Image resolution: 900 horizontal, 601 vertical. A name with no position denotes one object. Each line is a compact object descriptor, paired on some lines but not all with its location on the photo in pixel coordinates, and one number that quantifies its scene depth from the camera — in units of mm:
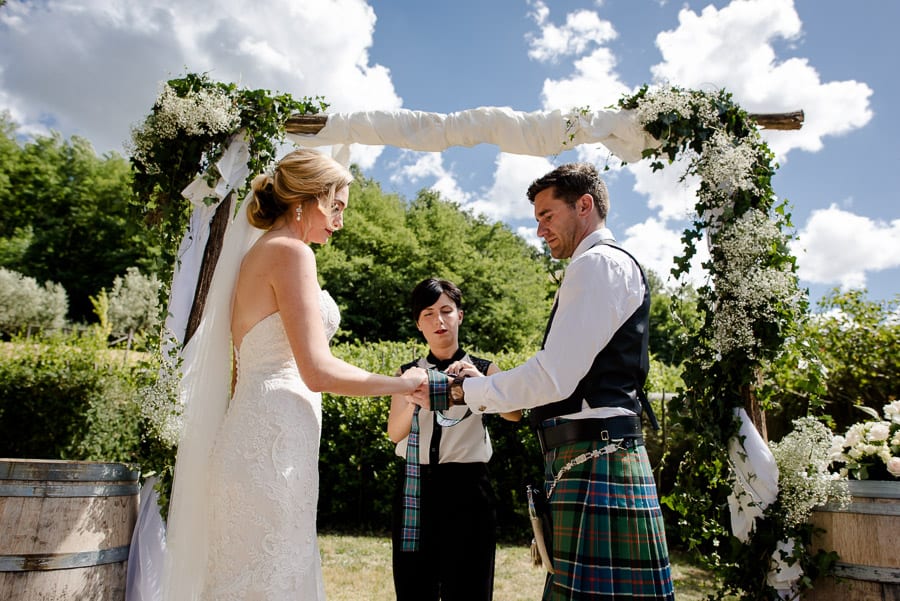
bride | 1985
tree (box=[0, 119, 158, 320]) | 35844
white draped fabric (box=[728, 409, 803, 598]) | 3264
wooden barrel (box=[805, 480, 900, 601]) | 2711
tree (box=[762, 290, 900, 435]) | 5680
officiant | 2797
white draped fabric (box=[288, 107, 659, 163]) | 4023
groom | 1996
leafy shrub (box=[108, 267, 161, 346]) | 30469
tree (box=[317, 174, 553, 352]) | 24219
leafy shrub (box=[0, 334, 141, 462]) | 7145
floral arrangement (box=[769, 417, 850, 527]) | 3027
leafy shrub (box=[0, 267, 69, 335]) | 31594
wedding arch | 3385
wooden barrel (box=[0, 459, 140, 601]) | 2262
